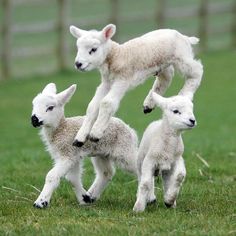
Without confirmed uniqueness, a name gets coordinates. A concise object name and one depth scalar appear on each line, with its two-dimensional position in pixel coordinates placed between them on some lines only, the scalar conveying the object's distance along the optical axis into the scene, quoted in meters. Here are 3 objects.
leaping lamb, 13.76
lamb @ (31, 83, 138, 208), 14.67
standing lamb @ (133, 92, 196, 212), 14.12
